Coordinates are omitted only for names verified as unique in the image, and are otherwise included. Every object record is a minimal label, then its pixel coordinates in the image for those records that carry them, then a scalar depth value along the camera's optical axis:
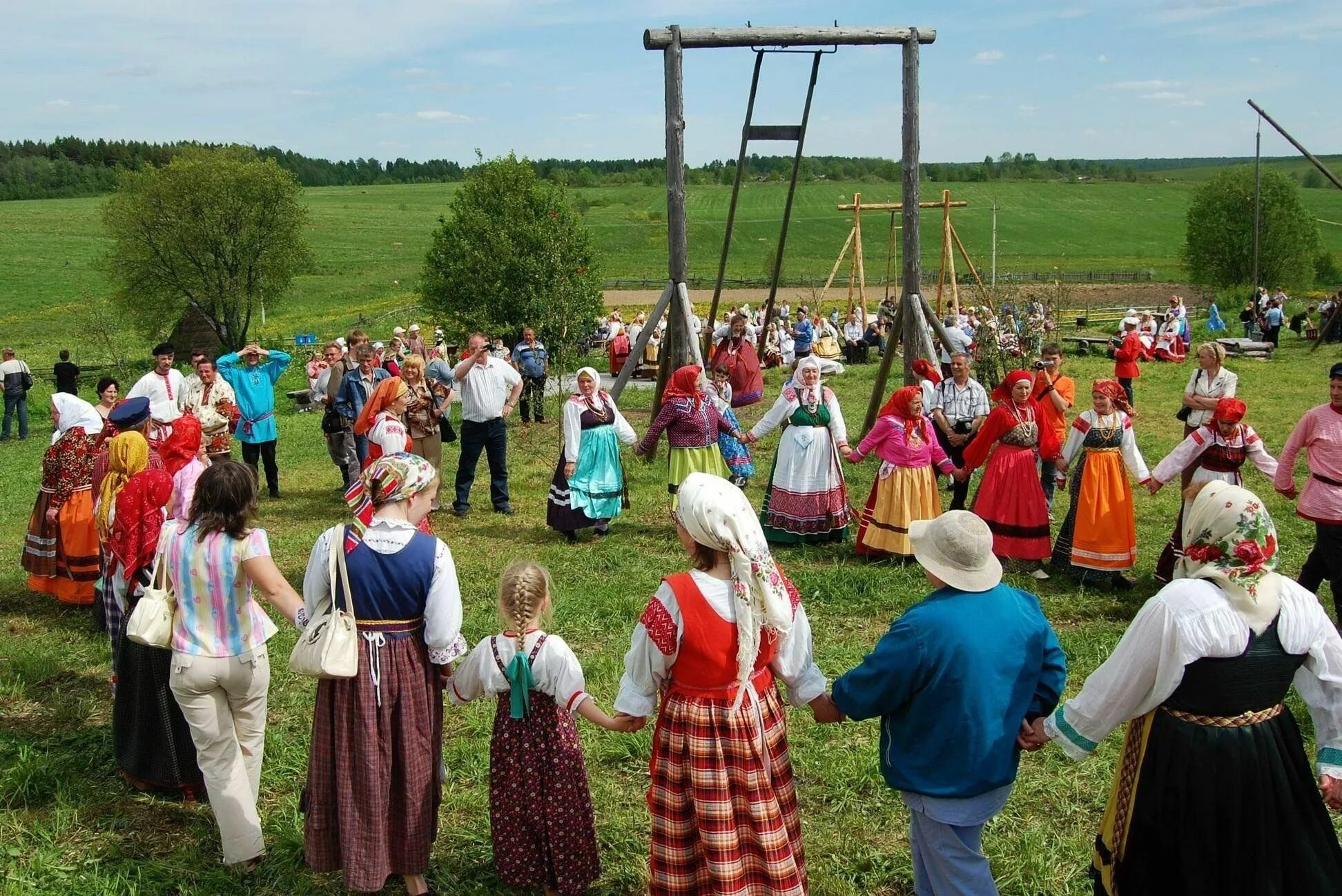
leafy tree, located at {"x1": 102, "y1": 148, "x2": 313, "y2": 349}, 33.94
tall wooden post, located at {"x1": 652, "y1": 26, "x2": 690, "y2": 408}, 10.18
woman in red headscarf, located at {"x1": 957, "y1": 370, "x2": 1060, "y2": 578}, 8.06
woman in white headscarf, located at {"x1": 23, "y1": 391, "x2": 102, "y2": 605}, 7.59
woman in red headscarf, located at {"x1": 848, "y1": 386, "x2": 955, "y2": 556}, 8.48
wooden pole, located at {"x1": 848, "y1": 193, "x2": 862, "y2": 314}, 21.12
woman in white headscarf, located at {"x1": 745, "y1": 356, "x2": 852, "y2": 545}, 8.93
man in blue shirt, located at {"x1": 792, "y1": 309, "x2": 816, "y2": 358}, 23.12
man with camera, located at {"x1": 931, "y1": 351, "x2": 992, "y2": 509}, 9.73
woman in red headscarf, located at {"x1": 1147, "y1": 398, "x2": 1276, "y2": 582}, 7.09
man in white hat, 3.21
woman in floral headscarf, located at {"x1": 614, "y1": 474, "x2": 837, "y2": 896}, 3.36
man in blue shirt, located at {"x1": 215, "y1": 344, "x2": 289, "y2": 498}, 10.61
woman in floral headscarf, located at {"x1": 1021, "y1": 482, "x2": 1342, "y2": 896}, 3.09
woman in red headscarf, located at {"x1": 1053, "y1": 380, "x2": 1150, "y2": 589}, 7.75
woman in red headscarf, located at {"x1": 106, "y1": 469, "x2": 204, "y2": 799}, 4.95
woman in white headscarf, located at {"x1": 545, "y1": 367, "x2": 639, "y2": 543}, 9.16
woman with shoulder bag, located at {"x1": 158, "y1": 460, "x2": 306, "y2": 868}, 4.23
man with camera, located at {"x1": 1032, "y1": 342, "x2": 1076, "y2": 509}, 8.44
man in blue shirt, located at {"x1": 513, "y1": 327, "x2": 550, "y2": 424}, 16.09
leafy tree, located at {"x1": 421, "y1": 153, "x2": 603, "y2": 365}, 30.73
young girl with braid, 3.80
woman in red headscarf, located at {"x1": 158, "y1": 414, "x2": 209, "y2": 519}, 5.36
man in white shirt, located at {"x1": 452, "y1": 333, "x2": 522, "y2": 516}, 10.09
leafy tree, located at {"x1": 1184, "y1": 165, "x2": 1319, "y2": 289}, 43.78
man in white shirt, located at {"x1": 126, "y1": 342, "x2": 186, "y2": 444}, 9.24
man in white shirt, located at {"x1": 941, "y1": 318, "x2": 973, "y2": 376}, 17.73
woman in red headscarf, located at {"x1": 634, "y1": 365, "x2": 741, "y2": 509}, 9.00
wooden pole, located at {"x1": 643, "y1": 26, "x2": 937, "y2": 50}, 10.14
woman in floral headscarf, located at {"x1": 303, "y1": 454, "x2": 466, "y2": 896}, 3.83
